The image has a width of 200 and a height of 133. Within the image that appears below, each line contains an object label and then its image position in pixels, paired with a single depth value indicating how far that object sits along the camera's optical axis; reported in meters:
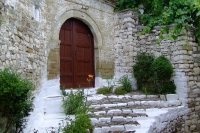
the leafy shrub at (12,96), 3.14
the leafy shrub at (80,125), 3.88
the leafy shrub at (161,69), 6.67
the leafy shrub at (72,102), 5.05
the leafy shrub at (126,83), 7.27
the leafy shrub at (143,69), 7.23
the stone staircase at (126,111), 4.68
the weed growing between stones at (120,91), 7.02
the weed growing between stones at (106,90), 6.99
